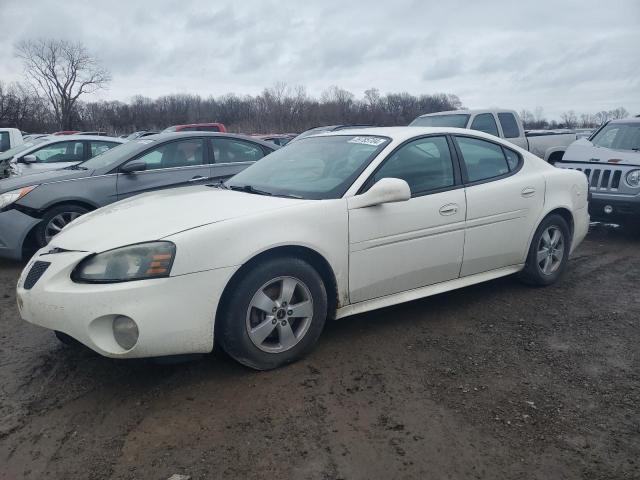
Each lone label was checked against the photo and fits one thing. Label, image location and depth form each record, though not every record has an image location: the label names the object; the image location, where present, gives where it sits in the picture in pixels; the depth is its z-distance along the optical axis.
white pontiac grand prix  3.04
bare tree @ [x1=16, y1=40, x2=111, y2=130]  70.31
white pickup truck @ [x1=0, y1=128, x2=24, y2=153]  14.29
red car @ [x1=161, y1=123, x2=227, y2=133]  16.61
